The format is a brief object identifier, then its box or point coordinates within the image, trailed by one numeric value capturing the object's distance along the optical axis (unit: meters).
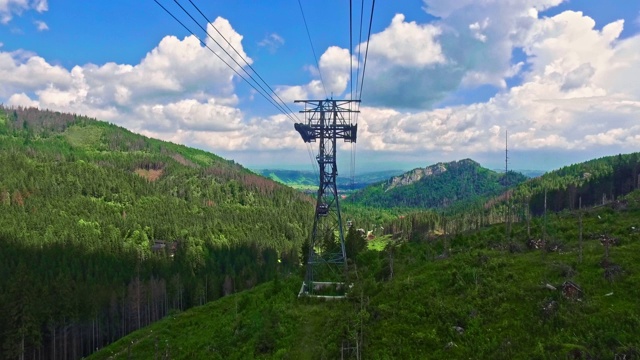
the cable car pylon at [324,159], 43.56
